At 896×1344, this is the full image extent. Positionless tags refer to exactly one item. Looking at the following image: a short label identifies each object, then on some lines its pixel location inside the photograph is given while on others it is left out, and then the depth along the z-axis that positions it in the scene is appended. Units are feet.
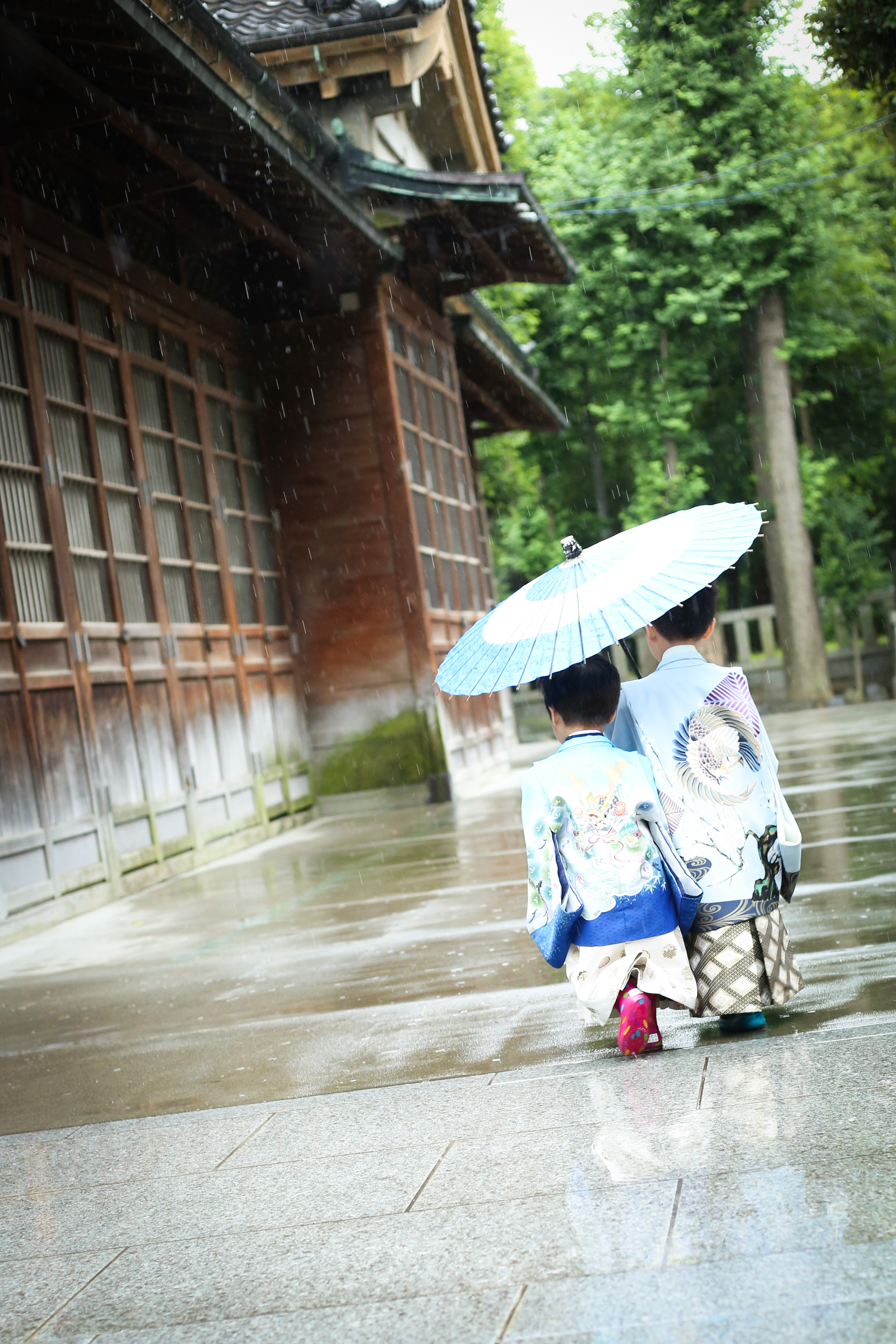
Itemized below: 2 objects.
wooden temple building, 26.91
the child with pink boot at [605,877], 12.58
